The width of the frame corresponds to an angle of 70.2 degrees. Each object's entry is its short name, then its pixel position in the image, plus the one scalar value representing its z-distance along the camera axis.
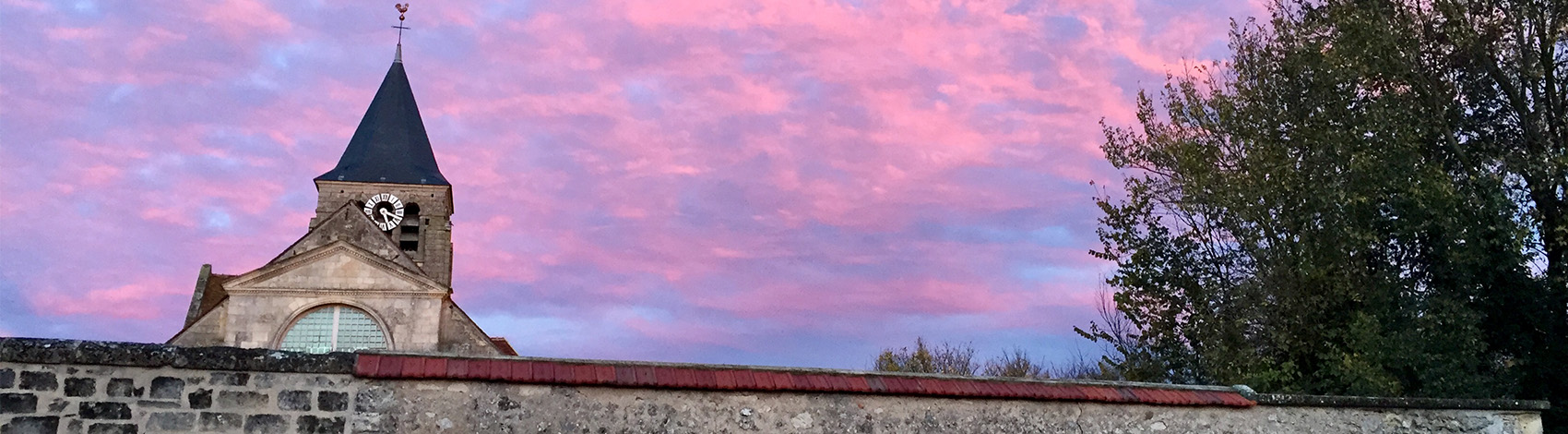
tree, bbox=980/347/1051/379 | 32.47
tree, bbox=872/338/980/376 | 33.60
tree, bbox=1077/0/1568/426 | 13.88
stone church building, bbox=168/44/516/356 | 24.56
